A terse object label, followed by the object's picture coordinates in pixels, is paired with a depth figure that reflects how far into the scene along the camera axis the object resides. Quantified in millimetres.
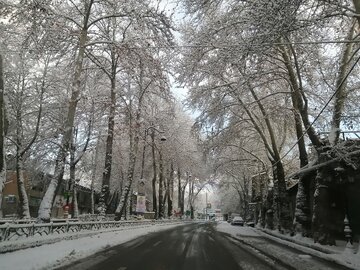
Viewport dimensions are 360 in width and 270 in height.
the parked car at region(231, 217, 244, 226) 62125
